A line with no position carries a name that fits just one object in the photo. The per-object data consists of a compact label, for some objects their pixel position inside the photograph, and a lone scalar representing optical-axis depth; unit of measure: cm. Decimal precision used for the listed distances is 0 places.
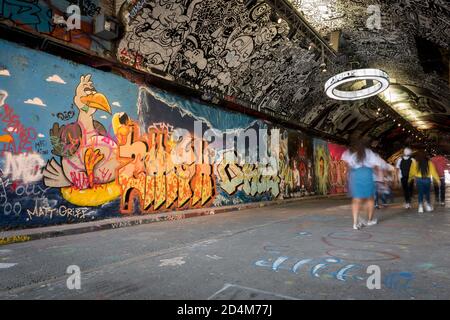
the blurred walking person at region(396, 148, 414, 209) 1022
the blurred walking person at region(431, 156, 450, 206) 1081
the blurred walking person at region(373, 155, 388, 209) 1011
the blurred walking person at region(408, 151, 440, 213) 924
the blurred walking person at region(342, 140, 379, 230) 642
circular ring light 1061
